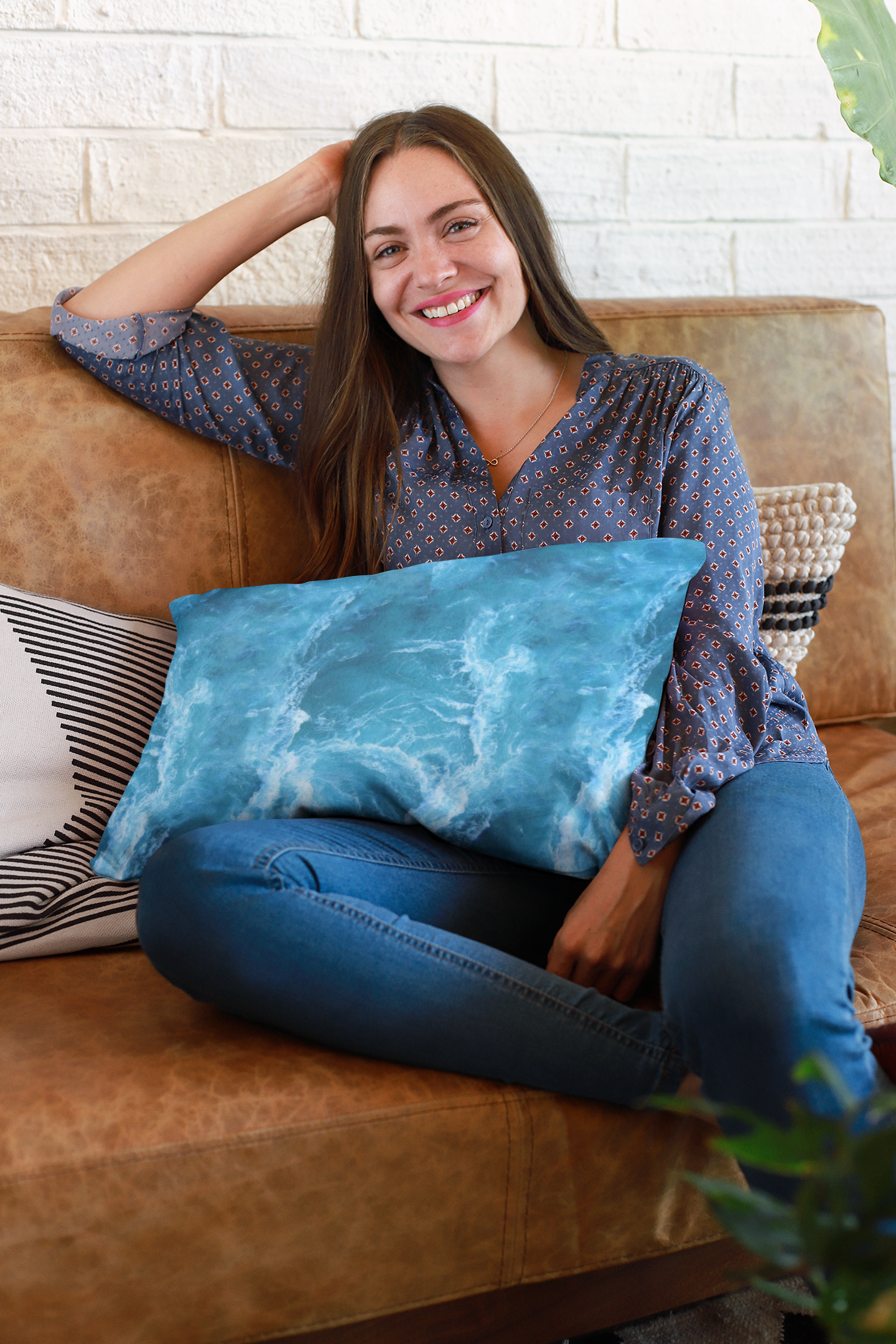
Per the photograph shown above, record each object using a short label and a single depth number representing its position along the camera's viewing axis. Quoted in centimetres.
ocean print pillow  93
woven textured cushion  127
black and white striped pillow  98
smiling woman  79
